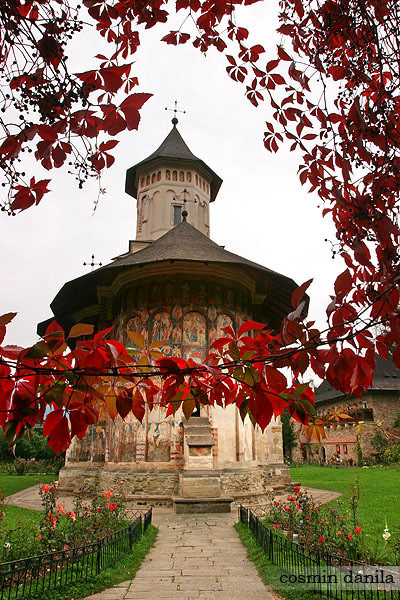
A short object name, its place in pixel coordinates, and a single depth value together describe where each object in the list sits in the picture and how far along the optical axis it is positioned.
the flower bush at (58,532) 5.19
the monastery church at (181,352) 10.73
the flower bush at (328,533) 4.77
